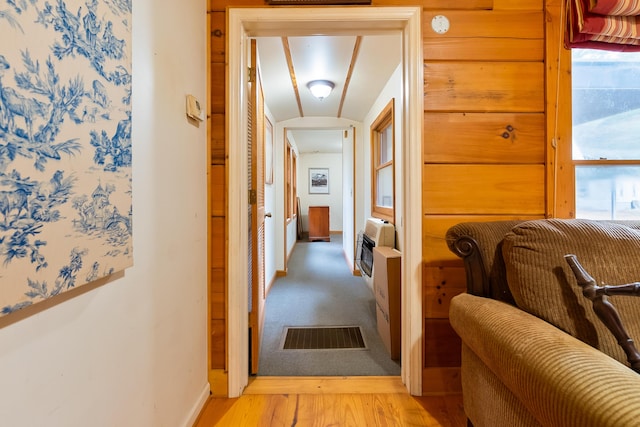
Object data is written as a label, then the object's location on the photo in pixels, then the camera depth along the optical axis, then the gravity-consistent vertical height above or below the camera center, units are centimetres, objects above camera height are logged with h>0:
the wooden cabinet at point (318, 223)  656 -34
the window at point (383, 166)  265 +43
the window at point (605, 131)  150 +39
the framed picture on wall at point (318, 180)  777 +73
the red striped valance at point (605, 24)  129 +83
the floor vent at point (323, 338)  196 -92
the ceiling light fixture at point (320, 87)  263 +110
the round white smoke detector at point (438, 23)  146 +92
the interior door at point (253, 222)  161 -8
